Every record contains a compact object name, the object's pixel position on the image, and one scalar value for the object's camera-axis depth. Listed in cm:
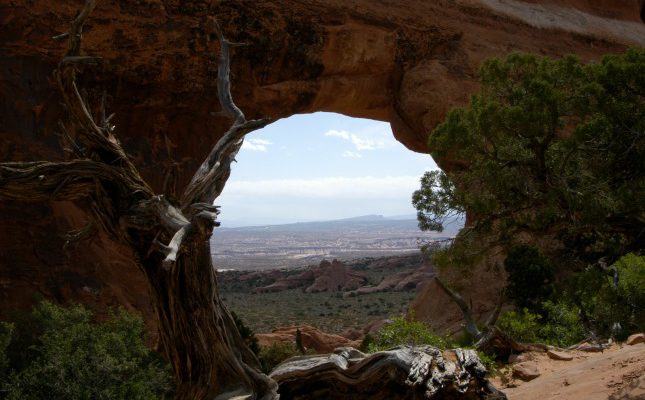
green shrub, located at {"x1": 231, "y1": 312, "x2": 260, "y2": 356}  1357
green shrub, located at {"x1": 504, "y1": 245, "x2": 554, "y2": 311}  1647
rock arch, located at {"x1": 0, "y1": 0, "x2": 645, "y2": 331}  1426
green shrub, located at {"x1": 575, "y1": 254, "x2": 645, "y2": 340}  903
